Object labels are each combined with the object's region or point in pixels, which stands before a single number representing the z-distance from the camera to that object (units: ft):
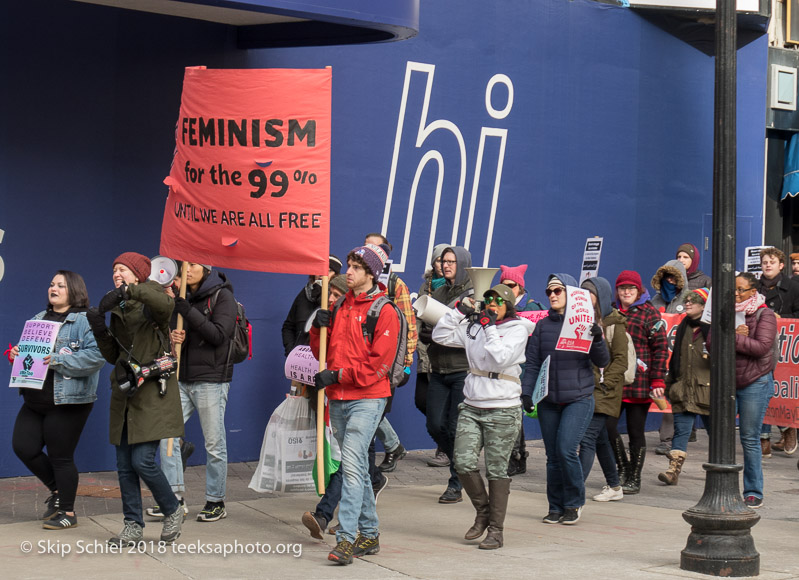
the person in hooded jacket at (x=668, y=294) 42.88
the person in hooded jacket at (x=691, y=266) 47.91
